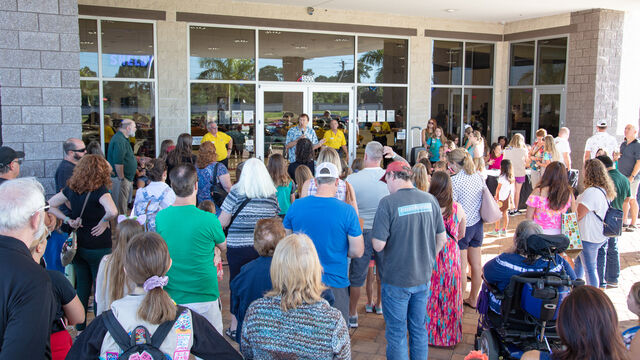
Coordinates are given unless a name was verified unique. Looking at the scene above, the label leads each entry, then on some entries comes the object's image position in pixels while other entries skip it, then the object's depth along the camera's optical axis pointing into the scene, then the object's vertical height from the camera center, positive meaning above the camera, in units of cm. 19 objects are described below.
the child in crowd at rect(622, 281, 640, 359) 268 -107
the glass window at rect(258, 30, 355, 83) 1218 +170
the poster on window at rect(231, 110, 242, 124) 1187 +21
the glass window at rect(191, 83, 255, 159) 1148 +33
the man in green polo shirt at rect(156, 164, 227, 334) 365 -85
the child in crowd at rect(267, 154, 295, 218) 522 -54
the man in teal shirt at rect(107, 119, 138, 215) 782 -57
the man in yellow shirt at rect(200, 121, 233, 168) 1005 -26
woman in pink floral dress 473 -144
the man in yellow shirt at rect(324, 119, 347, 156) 1163 -22
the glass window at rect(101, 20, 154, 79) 1062 +156
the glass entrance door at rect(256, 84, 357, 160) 1221 +39
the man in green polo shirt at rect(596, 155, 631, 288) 630 -147
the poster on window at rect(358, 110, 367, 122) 1348 +30
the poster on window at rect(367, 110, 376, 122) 1359 +31
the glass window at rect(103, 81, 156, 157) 1077 +35
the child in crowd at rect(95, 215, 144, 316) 339 -99
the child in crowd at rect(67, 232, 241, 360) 232 -90
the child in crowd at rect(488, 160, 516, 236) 926 -108
